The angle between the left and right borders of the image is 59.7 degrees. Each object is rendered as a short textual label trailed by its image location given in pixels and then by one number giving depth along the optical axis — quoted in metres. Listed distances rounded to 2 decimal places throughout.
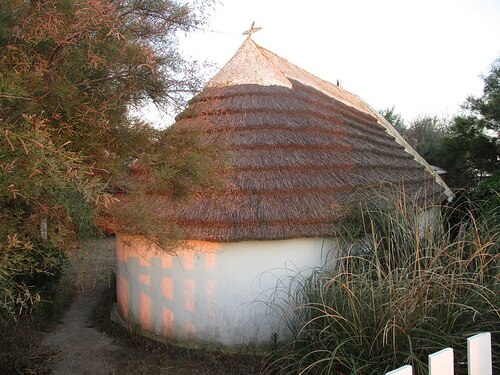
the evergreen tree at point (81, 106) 2.78
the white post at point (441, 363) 2.35
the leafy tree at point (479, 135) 14.35
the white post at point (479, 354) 2.61
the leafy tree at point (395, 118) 29.41
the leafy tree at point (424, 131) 26.36
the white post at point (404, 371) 2.16
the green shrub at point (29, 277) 2.84
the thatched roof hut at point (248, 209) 6.23
